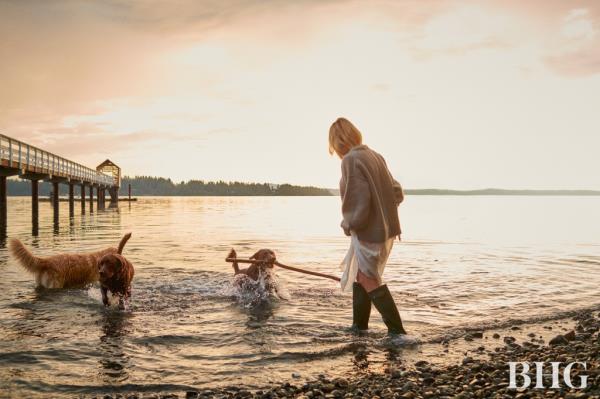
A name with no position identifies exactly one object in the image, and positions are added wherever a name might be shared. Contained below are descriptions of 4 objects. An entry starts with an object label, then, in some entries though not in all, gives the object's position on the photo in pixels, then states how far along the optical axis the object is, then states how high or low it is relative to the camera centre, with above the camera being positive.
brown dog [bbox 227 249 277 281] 8.88 -1.22
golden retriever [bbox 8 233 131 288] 9.28 -1.41
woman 5.75 -0.14
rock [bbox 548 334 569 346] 5.88 -1.71
